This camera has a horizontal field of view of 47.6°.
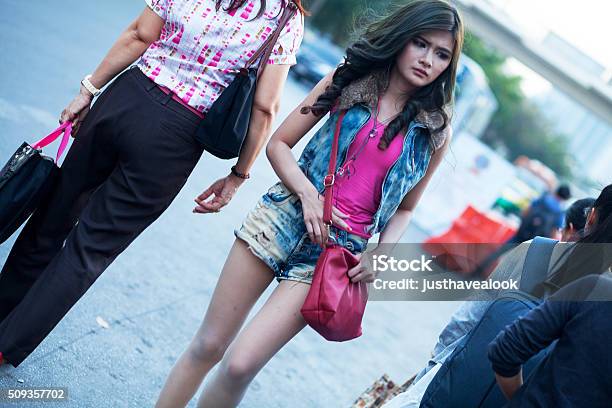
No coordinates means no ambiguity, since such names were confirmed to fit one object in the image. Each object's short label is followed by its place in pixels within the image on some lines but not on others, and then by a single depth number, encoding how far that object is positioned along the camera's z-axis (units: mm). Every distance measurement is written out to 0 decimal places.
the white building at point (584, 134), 129000
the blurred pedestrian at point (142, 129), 2684
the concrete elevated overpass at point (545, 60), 25297
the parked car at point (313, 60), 22297
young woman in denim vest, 2658
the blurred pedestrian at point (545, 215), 9336
